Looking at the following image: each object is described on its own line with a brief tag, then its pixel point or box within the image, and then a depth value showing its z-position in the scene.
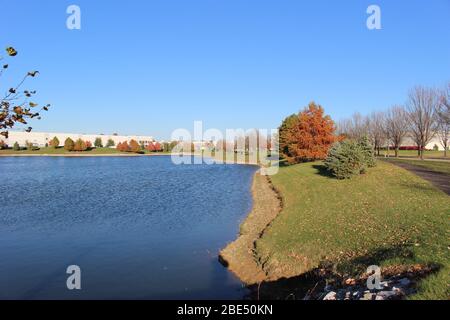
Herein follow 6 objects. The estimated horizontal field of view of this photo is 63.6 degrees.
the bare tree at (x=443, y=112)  43.66
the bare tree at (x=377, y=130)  69.69
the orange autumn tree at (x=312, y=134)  44.94
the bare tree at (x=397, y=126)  63.41
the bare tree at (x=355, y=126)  75.61
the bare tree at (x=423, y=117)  52.22
